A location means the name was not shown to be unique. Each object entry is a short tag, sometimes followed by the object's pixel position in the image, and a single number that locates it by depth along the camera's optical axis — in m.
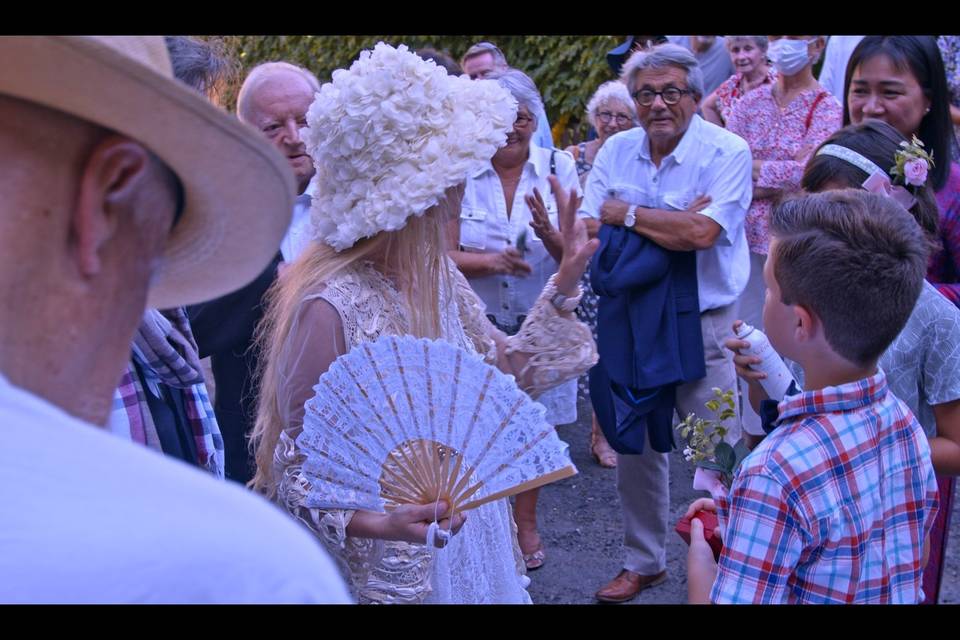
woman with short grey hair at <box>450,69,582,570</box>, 4.84
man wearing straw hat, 0.85
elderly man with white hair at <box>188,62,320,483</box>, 3.35
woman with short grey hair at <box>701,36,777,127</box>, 6.22
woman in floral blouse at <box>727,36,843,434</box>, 5.38
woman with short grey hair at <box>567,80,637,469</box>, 6.02
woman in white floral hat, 2.43
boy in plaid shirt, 1.94
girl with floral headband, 2.71
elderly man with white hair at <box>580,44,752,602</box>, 4.33
